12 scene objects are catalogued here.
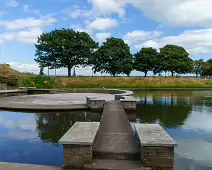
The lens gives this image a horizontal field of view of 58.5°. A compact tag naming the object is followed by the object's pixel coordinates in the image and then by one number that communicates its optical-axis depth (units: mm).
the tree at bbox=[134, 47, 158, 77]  39375
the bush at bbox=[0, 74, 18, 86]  22719
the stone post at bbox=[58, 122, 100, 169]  3221
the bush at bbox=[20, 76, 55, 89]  23962
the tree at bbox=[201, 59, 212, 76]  55216
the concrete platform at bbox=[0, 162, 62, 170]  3156
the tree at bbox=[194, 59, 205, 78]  57084
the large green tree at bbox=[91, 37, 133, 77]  36125
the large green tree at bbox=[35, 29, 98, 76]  33156
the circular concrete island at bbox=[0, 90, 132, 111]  8795
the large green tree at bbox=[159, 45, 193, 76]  39312
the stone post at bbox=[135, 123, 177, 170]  3135
